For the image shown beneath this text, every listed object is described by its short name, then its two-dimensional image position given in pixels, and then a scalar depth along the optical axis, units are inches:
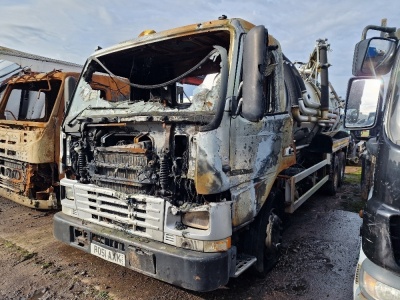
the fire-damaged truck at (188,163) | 99.7
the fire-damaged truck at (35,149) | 193.2
